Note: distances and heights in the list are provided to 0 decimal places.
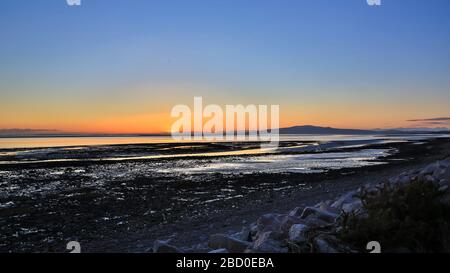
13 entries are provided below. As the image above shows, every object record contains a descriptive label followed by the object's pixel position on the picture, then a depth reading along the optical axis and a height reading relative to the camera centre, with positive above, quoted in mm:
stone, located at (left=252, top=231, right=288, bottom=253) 4973 -1625
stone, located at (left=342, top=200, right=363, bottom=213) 6776 -1436
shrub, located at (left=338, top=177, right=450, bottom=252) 4898 -1276
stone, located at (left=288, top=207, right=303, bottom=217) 7759 -1746
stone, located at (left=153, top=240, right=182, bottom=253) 5261 -1680
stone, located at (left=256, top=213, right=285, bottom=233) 6320 -1631
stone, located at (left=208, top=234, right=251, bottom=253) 5590 -1750
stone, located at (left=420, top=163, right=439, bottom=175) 8666 -982
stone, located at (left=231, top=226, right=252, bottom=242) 6875 -2028
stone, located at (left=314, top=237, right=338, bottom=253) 4703 -1497
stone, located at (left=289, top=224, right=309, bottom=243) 5257 -1501
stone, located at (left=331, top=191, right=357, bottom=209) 8250 -1616
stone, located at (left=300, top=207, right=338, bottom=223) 6547 -1552
